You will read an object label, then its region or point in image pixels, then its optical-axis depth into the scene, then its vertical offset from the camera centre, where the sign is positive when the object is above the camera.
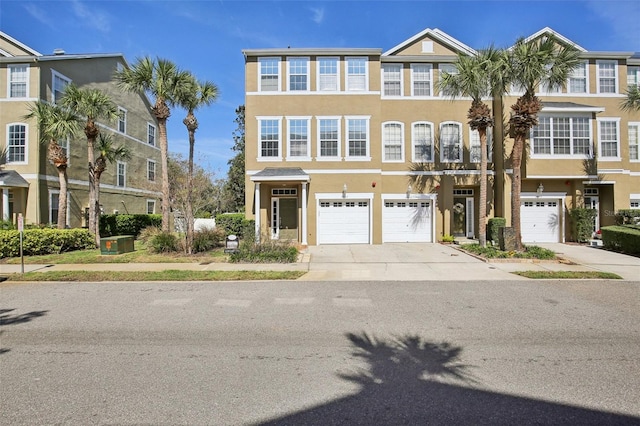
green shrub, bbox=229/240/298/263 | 12.79 -1.25
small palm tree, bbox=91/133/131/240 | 17.30 +3.33
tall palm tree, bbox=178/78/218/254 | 15.31 +5.35
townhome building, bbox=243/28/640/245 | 17.95 +3.67
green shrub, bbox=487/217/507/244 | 17.16 -0.41
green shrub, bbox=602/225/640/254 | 14.22 -0.91
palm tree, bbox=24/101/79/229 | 15.57 +4.03
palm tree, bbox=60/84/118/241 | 15.88 +5.05
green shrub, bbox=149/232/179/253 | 14.48 -0.97
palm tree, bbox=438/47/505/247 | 14.22 +5.54
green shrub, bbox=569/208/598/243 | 17.77 -0.29
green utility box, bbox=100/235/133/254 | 14.25 -1.02
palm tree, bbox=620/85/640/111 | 16.66 +5.61
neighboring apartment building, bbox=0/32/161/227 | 18.80 +4.67
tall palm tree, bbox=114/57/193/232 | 14.63 +5.67
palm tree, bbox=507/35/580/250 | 13.25 +5.45
